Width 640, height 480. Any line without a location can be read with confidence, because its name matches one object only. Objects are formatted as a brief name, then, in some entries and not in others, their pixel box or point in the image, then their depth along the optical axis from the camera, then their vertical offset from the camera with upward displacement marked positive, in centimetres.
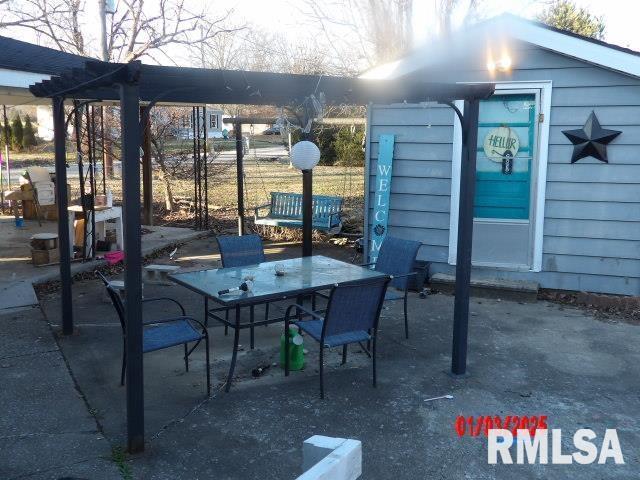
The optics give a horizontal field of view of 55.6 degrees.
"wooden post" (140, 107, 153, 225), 1064 -15
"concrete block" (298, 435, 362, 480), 152 -75
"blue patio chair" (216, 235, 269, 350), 579 -80
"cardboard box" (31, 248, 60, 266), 775 -118
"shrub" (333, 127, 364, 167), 1859 +71
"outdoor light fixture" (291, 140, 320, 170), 605 +14
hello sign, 702 +32
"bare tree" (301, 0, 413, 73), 1773 +408
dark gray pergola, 330 +45
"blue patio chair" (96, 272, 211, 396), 404 -118
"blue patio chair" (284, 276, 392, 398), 417 -104
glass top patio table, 451 -91
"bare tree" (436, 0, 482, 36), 1825 +481
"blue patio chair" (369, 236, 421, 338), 560 -87
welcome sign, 742 -29
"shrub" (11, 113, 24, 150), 2703 +134
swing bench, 934 -70
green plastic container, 466 -141
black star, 659 +38
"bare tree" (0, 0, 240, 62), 1520 +357
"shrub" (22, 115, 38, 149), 2777 +127
